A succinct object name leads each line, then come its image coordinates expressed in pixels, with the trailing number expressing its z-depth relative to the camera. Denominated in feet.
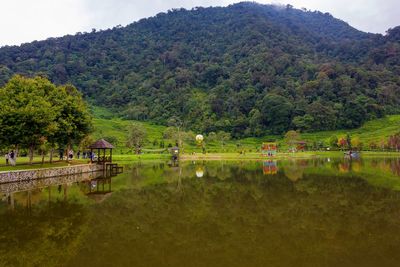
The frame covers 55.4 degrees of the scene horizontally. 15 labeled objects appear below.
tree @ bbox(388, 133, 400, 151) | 258.57
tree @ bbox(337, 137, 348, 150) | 273.33
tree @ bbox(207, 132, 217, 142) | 309.18
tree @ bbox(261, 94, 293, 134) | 370.94
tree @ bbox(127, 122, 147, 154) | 249.34
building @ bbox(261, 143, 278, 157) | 231.05
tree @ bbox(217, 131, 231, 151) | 310.24
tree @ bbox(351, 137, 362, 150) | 267.70
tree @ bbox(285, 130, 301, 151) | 274.98
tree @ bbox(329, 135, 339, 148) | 278.05
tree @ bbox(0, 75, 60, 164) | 100.53
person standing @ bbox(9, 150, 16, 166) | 108.27
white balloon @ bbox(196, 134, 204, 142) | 287.48
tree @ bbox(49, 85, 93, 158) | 120.37
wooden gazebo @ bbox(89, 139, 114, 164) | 129.89
